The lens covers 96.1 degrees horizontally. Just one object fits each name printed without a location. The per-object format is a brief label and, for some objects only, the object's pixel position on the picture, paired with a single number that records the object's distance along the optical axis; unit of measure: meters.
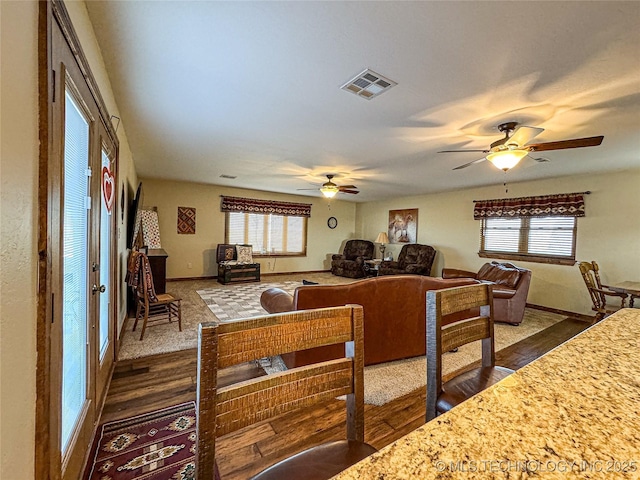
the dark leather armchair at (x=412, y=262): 6.74
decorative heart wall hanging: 1.97
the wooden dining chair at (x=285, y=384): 0.72
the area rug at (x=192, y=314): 2.95
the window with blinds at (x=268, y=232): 7.34
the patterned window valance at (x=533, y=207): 4.80
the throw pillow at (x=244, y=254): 6.89
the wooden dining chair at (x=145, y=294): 3.10
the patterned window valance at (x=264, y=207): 7.09
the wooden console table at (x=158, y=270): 4.18
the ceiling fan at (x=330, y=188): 5.30
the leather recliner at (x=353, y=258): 7.66
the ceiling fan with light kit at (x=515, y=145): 2.56
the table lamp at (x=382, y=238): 7.86
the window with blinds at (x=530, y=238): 4.96
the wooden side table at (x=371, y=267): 7.66
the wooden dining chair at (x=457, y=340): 1.16
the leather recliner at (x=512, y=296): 4.06
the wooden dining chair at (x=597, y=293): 3.56
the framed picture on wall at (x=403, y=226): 7.55
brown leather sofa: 2.31
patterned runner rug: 1.47
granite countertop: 0.42
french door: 0.99
